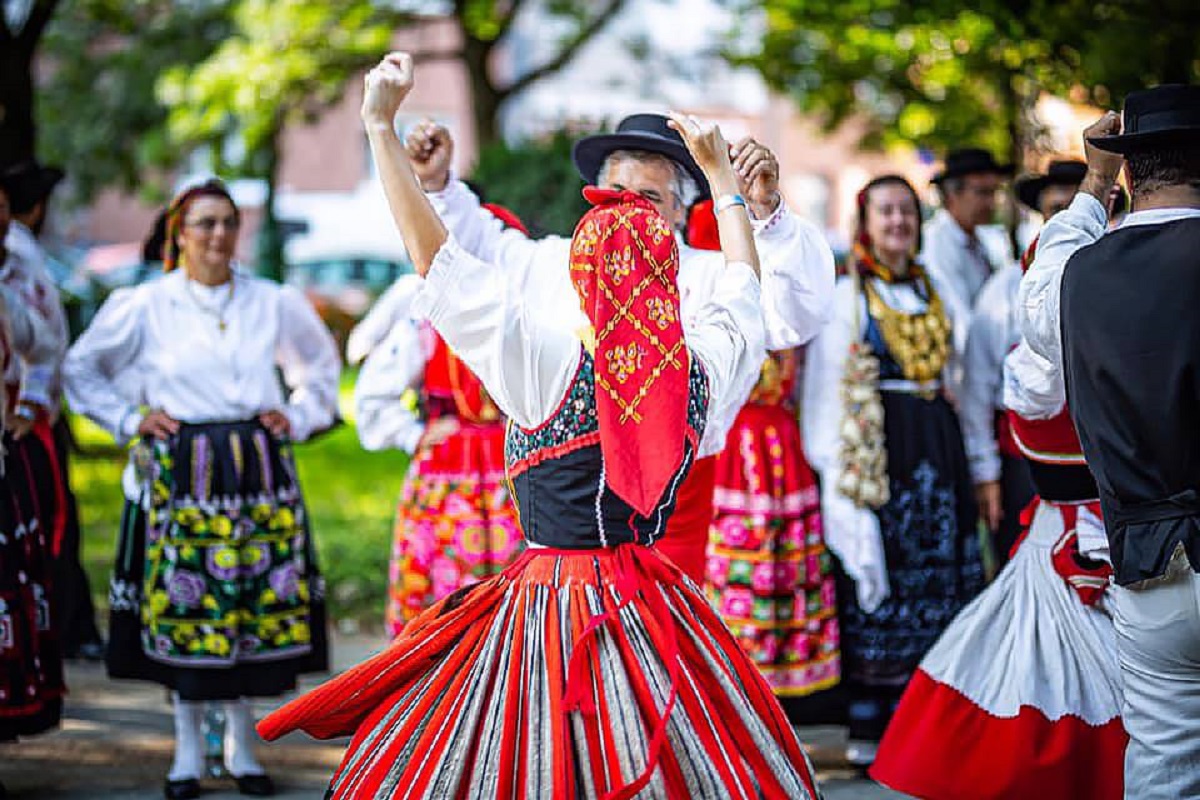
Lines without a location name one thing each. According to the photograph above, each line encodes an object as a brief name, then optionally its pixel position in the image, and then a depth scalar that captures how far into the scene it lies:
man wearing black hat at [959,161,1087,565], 5.88
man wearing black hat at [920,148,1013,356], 7.04
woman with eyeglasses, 5.44
